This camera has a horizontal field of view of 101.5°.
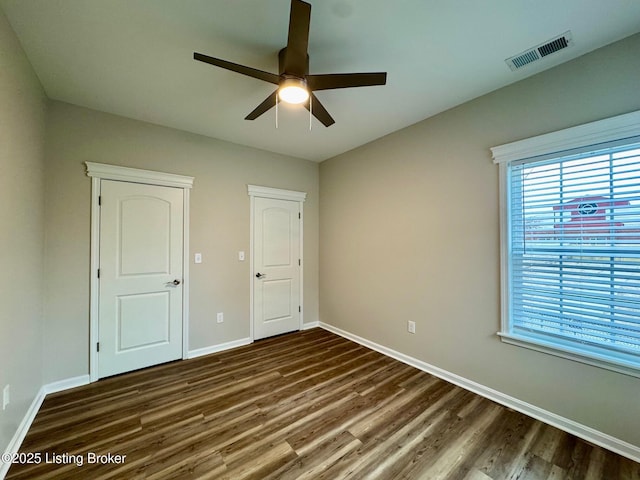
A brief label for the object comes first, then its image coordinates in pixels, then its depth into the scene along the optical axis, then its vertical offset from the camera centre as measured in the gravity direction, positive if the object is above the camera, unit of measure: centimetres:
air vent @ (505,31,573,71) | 174 +135
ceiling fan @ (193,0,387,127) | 141 +105
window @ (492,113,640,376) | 174 -2
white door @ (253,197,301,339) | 371 -38
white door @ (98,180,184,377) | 269 -38
